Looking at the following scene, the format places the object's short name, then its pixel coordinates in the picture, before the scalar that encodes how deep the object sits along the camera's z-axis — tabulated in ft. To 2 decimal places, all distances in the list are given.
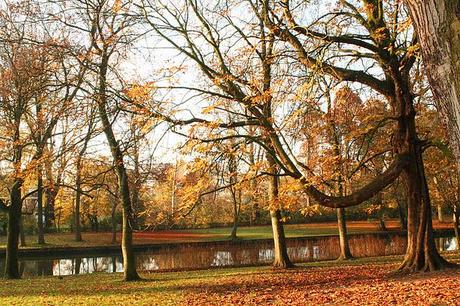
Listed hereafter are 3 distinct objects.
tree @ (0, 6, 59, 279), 59.16
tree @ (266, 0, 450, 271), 39.65
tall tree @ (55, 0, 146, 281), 44.55
